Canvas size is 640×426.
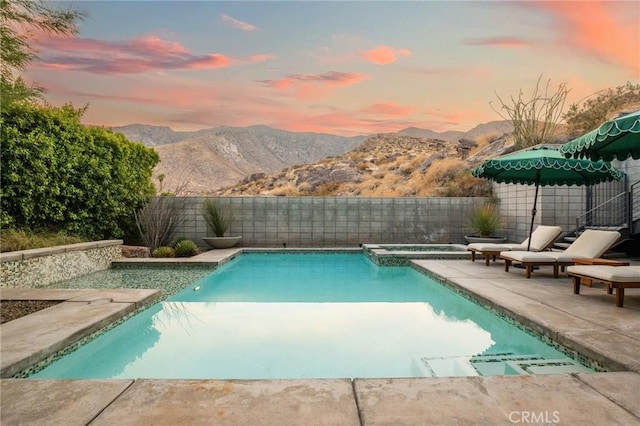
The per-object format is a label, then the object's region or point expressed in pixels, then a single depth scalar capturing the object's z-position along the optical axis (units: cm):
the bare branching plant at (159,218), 842
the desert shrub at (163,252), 770
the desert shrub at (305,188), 1991
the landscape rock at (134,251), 746
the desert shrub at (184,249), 771
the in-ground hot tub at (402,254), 729
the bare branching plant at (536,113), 1202
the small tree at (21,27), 390
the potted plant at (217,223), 931
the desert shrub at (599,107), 1395
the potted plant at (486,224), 922
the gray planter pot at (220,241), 927
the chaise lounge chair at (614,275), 359
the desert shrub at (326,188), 1974
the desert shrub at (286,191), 1888
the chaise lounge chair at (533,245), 630
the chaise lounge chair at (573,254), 527
